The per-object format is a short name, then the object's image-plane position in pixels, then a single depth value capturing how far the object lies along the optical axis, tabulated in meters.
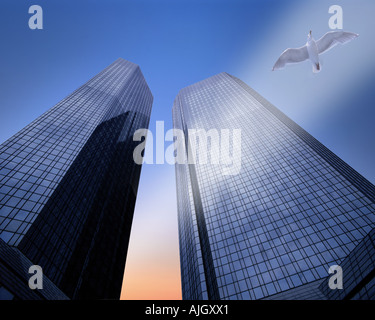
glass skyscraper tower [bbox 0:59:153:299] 46.78
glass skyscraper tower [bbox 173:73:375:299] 54.59
